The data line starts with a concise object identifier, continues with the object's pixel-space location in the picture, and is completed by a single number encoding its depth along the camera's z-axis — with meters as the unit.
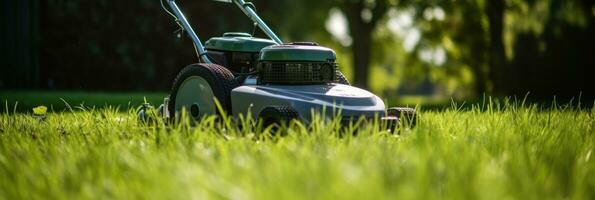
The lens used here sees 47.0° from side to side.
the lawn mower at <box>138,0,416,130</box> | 4.09
